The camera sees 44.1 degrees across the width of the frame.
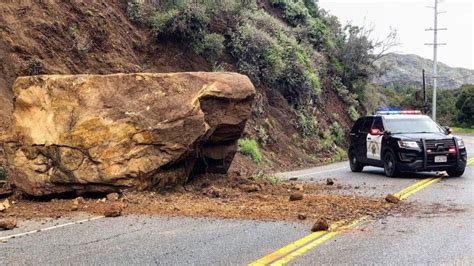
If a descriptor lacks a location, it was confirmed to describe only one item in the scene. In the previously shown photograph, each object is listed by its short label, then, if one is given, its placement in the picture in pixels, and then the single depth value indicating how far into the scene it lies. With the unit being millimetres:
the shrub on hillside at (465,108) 65375
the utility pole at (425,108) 54675
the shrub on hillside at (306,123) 27984
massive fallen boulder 10789
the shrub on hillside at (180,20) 22141
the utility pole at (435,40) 51500
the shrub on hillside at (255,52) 24938
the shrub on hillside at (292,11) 33656
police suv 15594
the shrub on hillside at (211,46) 23047
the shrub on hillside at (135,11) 22281
